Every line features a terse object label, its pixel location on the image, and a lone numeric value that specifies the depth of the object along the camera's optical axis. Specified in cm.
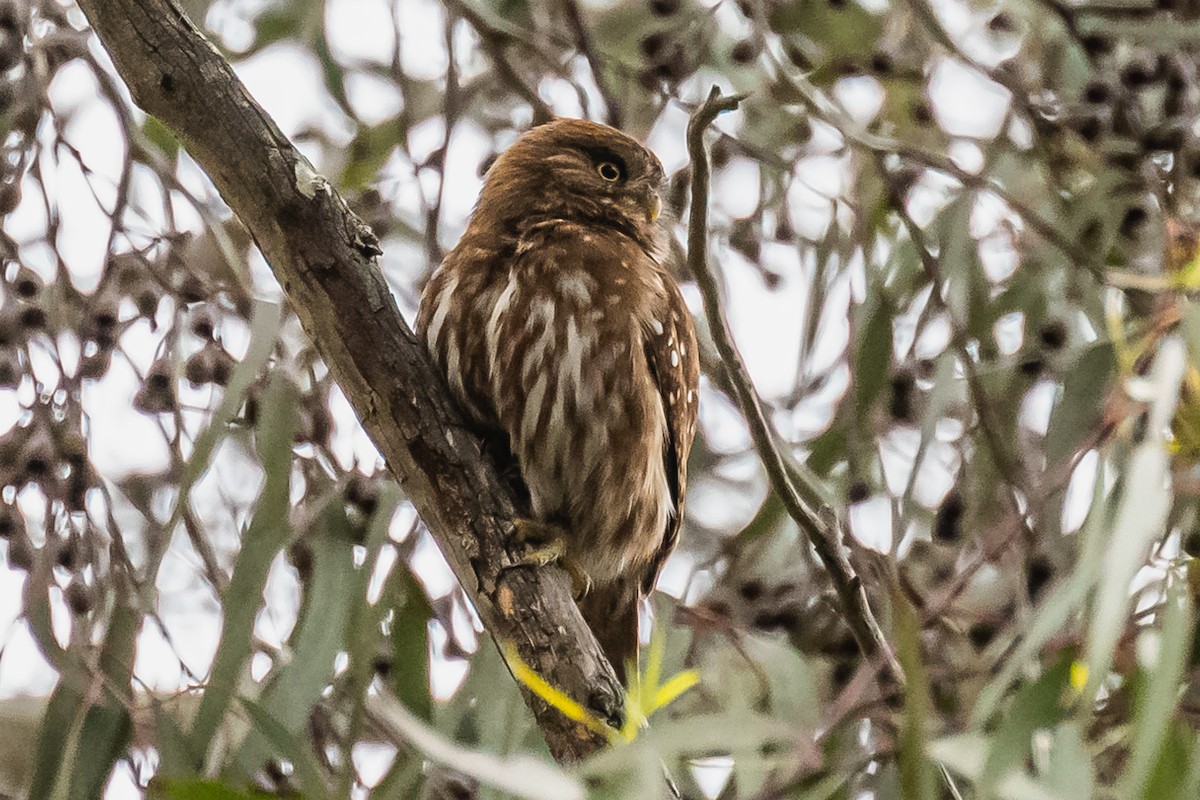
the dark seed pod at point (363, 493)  548
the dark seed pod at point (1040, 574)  554
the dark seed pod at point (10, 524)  513
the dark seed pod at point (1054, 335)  648
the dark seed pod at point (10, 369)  520
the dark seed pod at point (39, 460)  498
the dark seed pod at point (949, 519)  587
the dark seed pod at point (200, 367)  548
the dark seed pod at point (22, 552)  507
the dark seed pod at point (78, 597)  503
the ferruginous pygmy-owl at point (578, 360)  533
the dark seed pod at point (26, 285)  548
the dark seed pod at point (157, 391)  545
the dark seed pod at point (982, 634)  571
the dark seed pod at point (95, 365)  539
